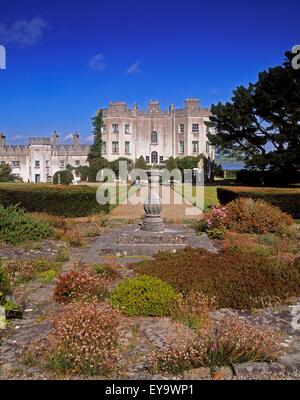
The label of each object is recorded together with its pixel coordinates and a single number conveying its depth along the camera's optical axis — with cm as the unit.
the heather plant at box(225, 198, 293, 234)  1340
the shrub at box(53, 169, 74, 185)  4244
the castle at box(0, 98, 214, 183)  4762
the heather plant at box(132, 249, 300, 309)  645
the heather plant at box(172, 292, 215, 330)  528
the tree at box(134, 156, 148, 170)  4574
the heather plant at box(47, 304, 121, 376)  414
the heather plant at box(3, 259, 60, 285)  762
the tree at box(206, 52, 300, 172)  2916
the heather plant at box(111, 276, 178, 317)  582
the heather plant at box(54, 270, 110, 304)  627
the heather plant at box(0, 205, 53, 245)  1150
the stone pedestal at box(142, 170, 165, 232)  1250
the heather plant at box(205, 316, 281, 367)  430
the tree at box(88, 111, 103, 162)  4997
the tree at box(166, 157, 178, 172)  4332
